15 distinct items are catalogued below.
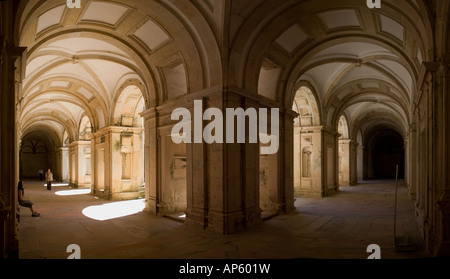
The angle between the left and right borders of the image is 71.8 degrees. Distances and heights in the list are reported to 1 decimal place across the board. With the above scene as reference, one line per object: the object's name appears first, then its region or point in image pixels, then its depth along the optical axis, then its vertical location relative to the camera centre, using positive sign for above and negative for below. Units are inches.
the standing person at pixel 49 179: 840.9 -91.1
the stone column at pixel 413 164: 556.2 -40.8
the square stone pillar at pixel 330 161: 643.6 -42.1
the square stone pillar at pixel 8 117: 202.5 +19.2
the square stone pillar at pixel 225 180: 324.5 -40.1
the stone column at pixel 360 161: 1197.7 -73.6
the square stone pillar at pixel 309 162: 625.6 -38.8
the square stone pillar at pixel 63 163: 1188.5 -70.3
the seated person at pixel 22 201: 421.1 -75.9
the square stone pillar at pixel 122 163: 607.8 -36.3
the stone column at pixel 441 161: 228.1 -15.8
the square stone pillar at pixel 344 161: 916.6 -55.1
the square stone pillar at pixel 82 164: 904.3 -56.4
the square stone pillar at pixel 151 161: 428.1 -23.6
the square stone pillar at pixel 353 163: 941.8 -64.0
